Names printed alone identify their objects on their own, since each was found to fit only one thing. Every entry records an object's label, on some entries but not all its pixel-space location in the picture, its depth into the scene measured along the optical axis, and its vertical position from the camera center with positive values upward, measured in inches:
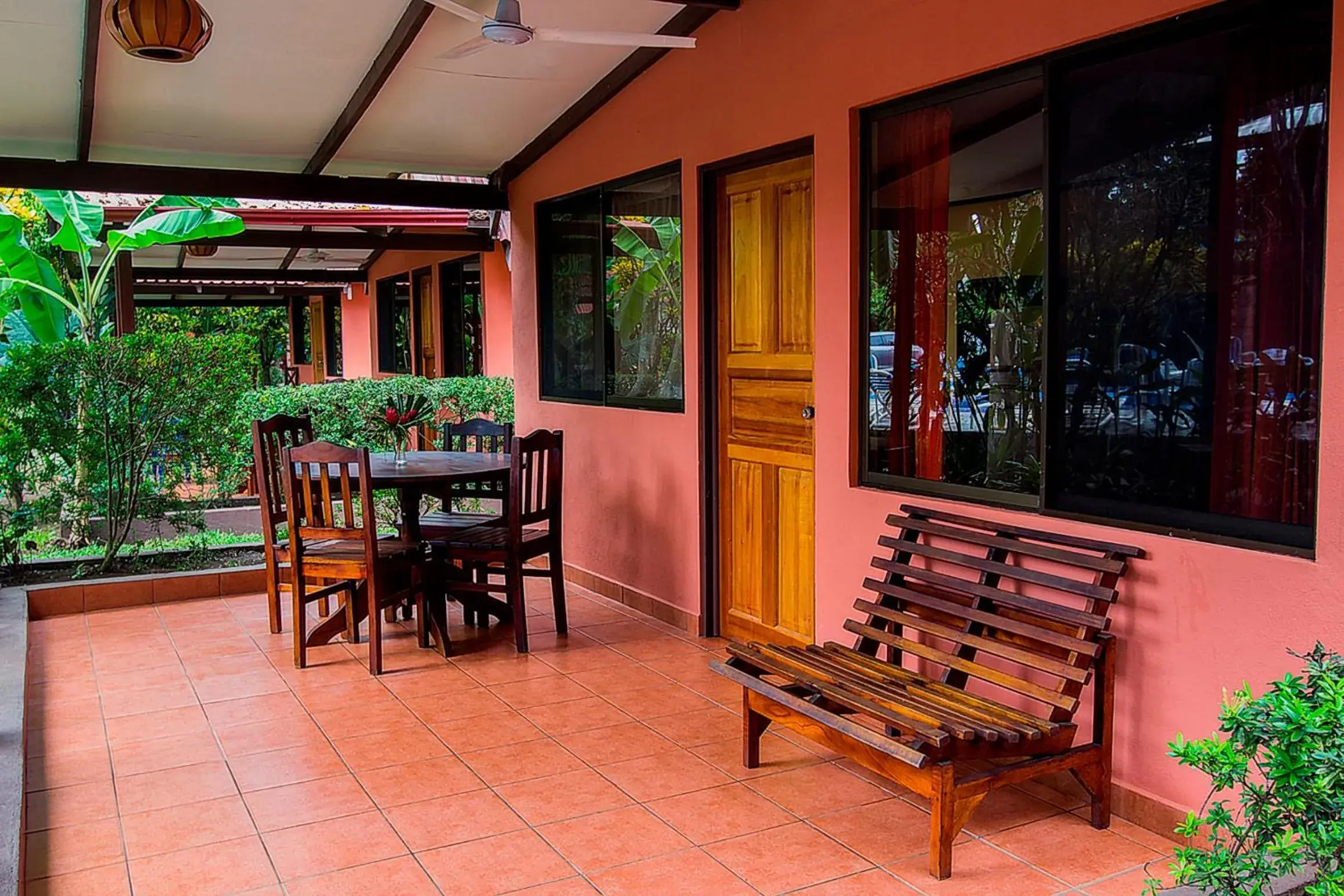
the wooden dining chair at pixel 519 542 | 204.1 -31.4
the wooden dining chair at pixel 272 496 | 211.9 -23.0
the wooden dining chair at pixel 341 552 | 189.9 -31.8
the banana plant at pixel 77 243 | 305.0 +38.4
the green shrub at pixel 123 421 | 248.2 -9.6
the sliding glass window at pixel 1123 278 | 115.4 +10.0
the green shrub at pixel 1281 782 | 74.9 -29.1
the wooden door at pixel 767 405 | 191.2 -6.5
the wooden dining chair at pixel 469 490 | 222.2 -27.0
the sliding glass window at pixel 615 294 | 227.0 +16.9
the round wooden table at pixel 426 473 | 198.1 -17.9
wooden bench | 120.3 -38.2
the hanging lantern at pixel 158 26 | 146.2 +46.3
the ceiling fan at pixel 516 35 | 157.5 +50.3
